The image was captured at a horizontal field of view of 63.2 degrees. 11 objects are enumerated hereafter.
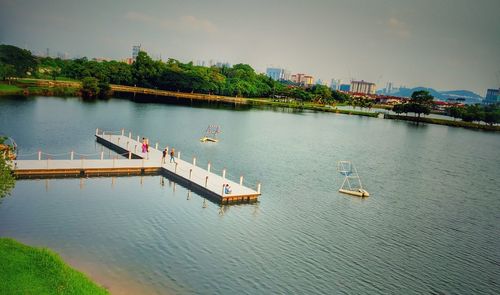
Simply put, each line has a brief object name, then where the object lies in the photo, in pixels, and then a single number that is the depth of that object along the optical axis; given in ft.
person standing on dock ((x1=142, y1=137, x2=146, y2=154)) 154.19
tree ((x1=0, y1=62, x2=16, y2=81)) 353.72
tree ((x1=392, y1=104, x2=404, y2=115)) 599.82
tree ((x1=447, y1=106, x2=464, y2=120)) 618.44
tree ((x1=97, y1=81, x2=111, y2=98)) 441.68
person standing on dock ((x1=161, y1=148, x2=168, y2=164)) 142.41
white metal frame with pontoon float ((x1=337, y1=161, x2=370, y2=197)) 140.26
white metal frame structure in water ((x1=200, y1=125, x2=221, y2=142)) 217.52
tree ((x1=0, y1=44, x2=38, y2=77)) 391.01
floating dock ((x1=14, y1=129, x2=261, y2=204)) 117.91
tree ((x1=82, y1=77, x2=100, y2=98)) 415.44
